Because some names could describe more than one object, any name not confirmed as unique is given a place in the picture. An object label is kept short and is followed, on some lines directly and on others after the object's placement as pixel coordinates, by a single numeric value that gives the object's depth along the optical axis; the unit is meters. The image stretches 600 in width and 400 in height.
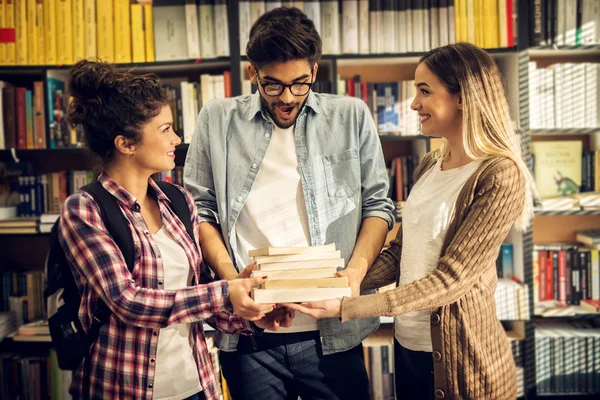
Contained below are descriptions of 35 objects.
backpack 1.19
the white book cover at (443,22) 2.54
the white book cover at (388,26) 2.55
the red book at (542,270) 2.70
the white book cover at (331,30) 2.54
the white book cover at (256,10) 2.52
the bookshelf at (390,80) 2.53
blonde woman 1.25
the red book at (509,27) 2.52
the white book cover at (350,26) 2.55
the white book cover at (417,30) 2.55
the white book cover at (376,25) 2.55
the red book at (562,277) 2.70
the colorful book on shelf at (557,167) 2.70
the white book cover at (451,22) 2.54
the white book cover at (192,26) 2.54
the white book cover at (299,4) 2.52
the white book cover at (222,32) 2.55
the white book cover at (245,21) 2.52
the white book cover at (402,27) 2.55
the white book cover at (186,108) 2.62
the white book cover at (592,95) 2.59
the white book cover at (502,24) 2.53
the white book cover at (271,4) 2.54
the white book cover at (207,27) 2.55
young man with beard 1.40
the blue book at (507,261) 2.73
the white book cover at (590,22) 2.54
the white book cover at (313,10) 2.51
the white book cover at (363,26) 2.55
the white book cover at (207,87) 2.59
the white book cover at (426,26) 2.55
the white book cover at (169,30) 2.57
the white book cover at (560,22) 2.53
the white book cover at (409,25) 2.56
